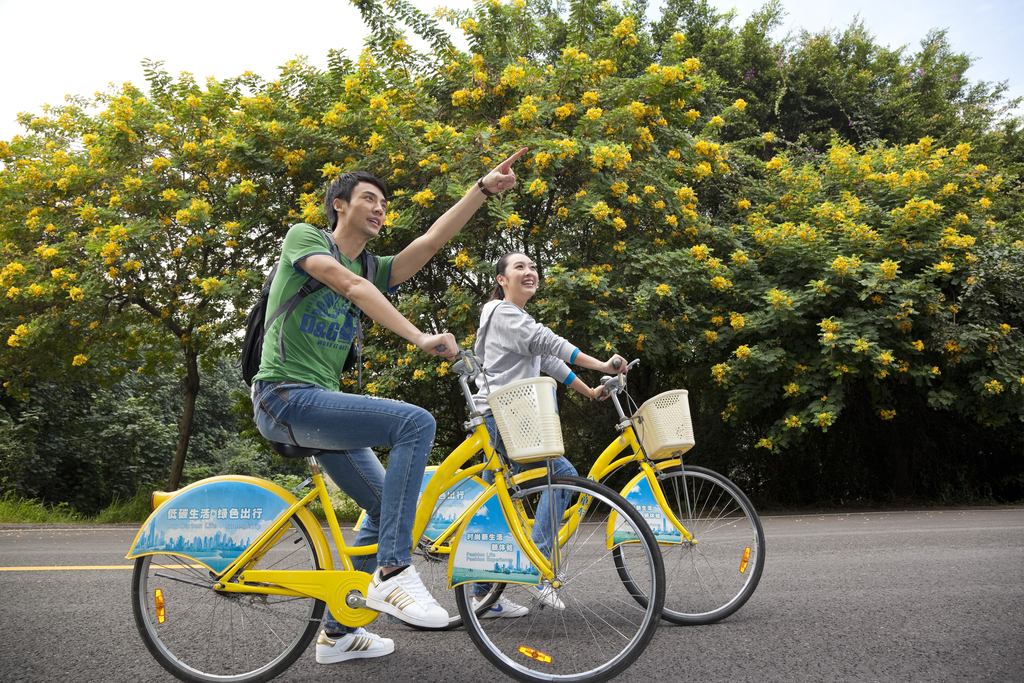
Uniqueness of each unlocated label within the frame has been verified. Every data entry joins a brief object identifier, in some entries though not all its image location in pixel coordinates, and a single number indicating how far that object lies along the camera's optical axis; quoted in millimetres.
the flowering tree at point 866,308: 7961
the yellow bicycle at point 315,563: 2719
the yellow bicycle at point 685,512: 3561
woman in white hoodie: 3712
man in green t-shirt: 2617
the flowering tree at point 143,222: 8891
